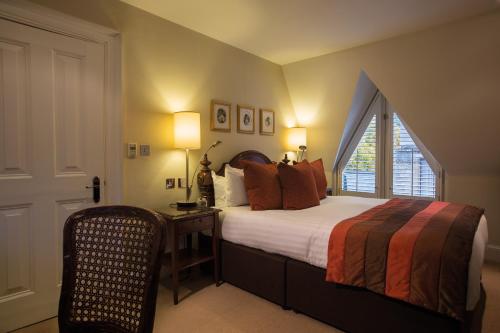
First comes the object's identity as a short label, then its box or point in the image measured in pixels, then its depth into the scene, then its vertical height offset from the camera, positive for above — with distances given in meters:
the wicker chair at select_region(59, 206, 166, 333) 1.08 -0.41
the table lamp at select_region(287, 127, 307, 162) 4.33 +0.34
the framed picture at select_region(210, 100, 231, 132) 3.30 +0.51
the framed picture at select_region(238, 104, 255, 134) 3.63 +0.52
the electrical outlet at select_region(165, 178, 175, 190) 2.91 -0.22
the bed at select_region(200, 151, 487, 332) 1.71 -0.85
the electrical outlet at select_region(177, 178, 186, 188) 3.02 -0.22
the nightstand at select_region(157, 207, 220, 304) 2.40 -0.61
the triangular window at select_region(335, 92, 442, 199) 3.98 -0.03
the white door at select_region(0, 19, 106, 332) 2.03 +0.06
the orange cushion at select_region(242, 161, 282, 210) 2.81 -0.25
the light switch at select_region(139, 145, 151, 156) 2.68 +0.10
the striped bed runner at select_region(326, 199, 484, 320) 1.55 -0.56
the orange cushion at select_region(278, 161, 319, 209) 2.82 -0.27
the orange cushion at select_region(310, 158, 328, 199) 3.40 -0.21
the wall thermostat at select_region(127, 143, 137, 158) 2.59 +0.10
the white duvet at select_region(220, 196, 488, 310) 1.80 -0.55
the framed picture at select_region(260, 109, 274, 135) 3.96 +0.53
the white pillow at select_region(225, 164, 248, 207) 2.98 -0.29
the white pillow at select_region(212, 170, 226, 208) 3.03 -0.31
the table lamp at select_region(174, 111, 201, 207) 2.81 +0.29
